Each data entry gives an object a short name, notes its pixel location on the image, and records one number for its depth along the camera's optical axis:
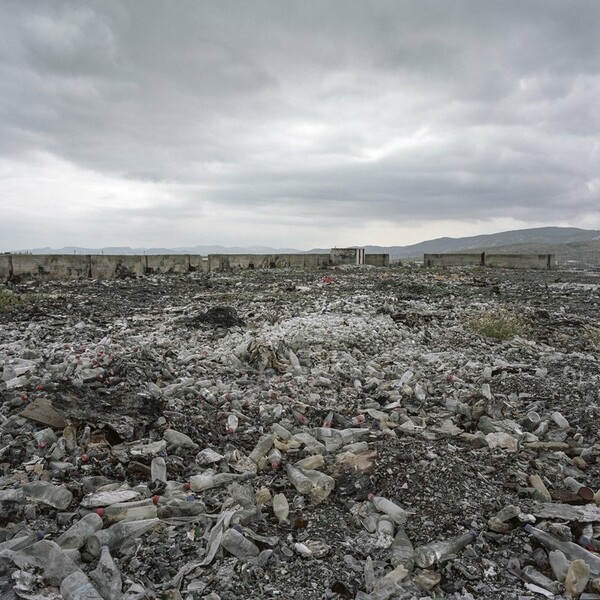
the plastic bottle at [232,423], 3.60
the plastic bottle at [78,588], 1.87
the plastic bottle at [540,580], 1.98
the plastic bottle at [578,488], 2.65
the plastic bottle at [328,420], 3.74
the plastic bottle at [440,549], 2.15
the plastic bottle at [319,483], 2.73
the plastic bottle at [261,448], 3.17
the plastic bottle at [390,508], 2.47
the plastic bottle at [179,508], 2.47
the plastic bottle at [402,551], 2.16
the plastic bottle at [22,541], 2.10
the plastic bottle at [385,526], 2.36
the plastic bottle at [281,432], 3.52
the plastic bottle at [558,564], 2.04
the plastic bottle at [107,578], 1.92
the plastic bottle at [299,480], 2.78
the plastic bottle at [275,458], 3.07
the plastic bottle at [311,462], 3.05
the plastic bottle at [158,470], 2.82
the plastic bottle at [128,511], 2.38
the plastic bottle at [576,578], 1.94
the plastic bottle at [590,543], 2.23
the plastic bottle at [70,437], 3.07
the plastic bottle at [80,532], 2.17
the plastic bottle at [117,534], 2.17
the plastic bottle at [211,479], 2.76
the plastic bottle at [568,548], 2.08
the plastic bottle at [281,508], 2.50
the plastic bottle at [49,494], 2.48
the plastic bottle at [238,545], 2.18
